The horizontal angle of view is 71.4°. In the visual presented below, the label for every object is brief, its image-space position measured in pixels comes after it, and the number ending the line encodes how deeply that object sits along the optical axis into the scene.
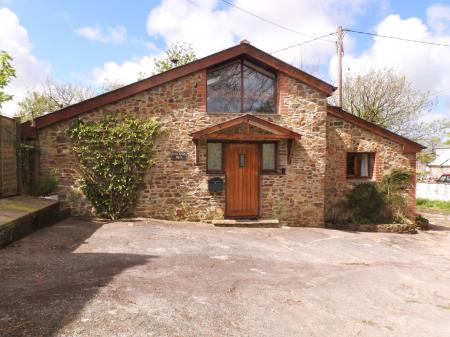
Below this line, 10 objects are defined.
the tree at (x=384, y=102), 21.97
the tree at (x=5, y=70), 11.34
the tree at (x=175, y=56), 25.88
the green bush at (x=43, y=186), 9.04
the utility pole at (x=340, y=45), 16.44
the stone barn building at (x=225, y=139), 9.34
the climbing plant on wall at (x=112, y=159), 9.23
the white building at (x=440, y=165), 37.07
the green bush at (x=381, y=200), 11.70
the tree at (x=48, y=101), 27.86
